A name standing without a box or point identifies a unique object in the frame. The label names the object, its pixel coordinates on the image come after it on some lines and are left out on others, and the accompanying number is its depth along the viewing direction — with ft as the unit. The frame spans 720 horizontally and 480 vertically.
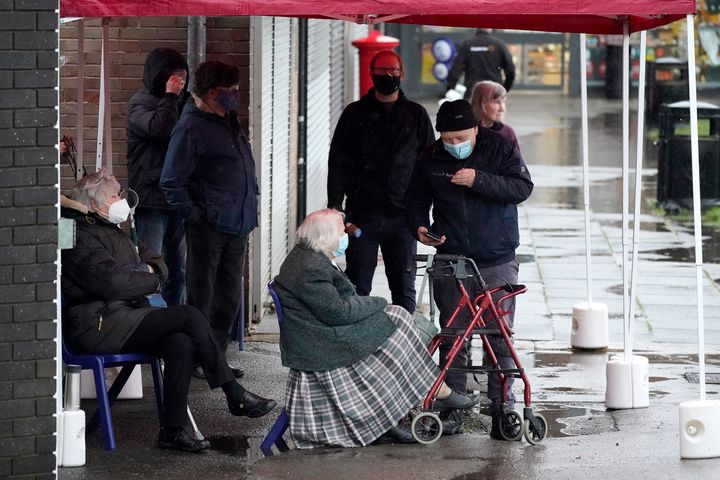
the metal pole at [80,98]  52.37
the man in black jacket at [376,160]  56.70
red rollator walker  45.47
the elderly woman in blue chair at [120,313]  44.16
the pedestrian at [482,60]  123.34
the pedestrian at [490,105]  55.52
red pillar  122.49
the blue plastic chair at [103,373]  44.04
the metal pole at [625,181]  49.73
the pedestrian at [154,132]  54.95
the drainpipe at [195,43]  59.31
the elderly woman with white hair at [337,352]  44.52
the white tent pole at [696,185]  43.21
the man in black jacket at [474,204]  47.91
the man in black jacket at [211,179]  51.98
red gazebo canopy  42.29
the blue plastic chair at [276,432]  45.17
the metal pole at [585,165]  58.18
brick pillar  38.96
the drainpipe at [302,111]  77.46
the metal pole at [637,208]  50.72
